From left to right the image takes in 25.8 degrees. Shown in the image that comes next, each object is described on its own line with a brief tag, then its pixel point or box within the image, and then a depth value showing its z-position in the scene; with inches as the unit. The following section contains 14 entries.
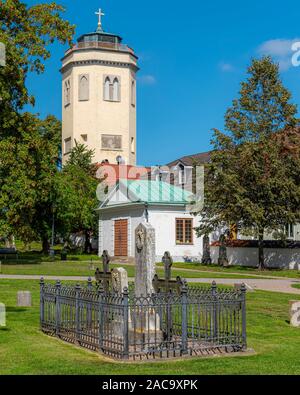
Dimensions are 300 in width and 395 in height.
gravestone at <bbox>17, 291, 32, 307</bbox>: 727.1
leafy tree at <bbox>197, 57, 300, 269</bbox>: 1501.0
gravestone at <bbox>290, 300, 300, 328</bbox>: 628.9
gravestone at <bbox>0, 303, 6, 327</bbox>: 593.0
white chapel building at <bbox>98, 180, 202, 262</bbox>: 1824.2
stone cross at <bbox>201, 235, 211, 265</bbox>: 1820.9
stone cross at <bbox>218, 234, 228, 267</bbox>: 1724.2
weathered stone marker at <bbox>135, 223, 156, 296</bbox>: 522.6
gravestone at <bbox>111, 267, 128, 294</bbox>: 512.1
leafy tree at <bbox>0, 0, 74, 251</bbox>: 1417.3
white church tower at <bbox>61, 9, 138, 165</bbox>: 3038.9
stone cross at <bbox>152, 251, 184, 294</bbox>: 490.6
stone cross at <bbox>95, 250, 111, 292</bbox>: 561.6
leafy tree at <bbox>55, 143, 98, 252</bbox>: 2003.0
